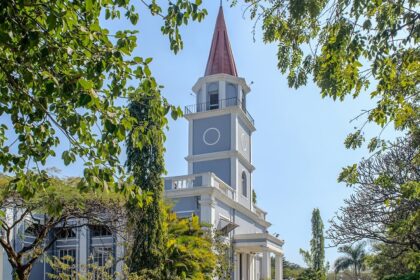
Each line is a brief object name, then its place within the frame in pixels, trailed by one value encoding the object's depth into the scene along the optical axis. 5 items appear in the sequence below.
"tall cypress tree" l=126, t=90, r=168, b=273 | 14.09
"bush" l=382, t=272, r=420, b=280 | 15.88
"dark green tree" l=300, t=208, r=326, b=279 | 44.88
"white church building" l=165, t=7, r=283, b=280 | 23.97
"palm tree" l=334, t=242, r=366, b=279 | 46.38
